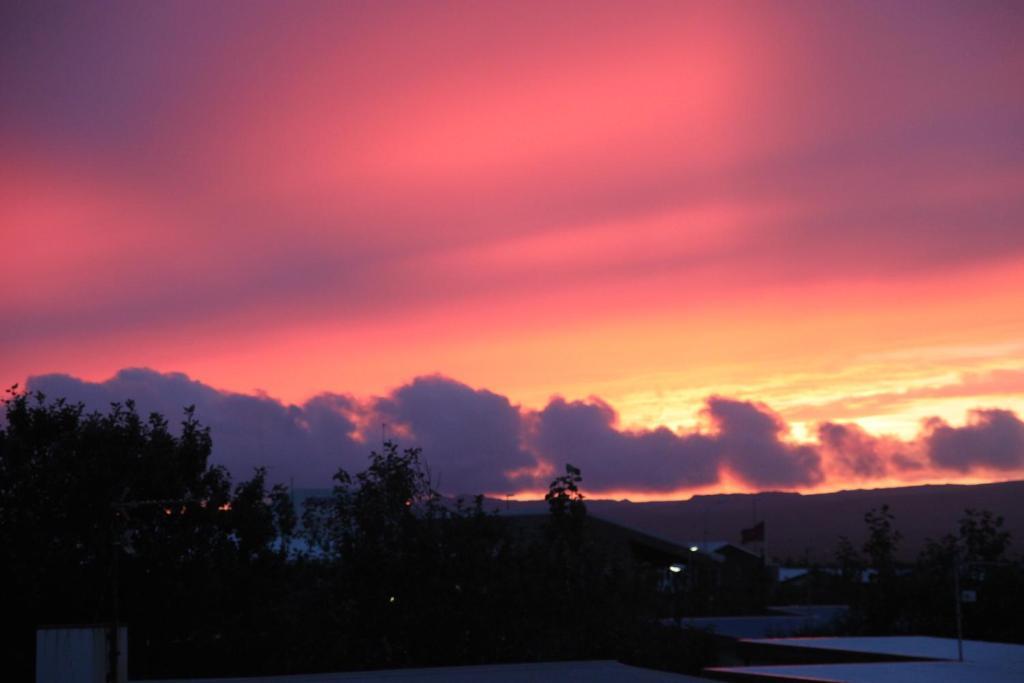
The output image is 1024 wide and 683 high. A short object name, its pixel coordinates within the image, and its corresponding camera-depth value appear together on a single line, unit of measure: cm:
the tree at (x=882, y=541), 4181
